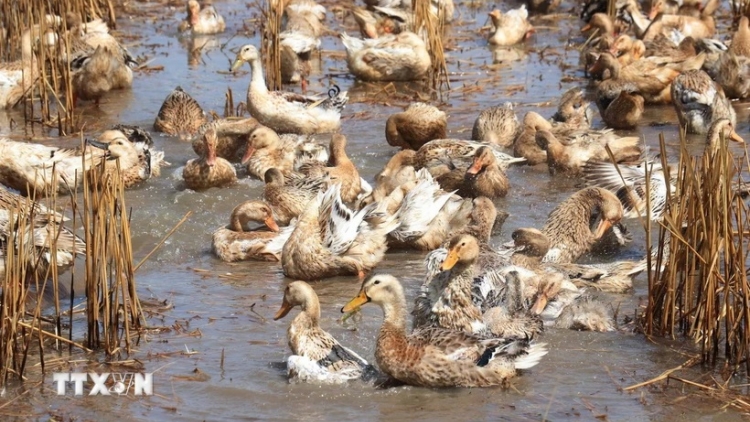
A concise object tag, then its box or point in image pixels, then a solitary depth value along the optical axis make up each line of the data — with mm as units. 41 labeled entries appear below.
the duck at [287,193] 9625
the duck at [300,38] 14305
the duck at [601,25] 15867
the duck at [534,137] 11252
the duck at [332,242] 8367
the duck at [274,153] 10836
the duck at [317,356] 6289
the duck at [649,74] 13264
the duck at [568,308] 7082
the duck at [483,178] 10000
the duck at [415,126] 11469
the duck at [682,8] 17016
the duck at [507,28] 16453
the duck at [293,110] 12219
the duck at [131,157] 10406
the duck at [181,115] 12117
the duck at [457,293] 6828
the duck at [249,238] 8766
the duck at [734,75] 13211
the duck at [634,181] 9492
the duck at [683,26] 15734
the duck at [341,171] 10086
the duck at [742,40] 13898
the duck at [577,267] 7855
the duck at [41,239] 7520
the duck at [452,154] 10555
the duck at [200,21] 17203
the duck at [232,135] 11375
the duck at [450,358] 6168
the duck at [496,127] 11562
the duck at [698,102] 11852
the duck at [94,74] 13285
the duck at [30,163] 9930
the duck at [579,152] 10867
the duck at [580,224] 8656
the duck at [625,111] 12203
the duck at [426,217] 8883
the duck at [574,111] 12047
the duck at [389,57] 14148
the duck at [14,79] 12734
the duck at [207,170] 10281
